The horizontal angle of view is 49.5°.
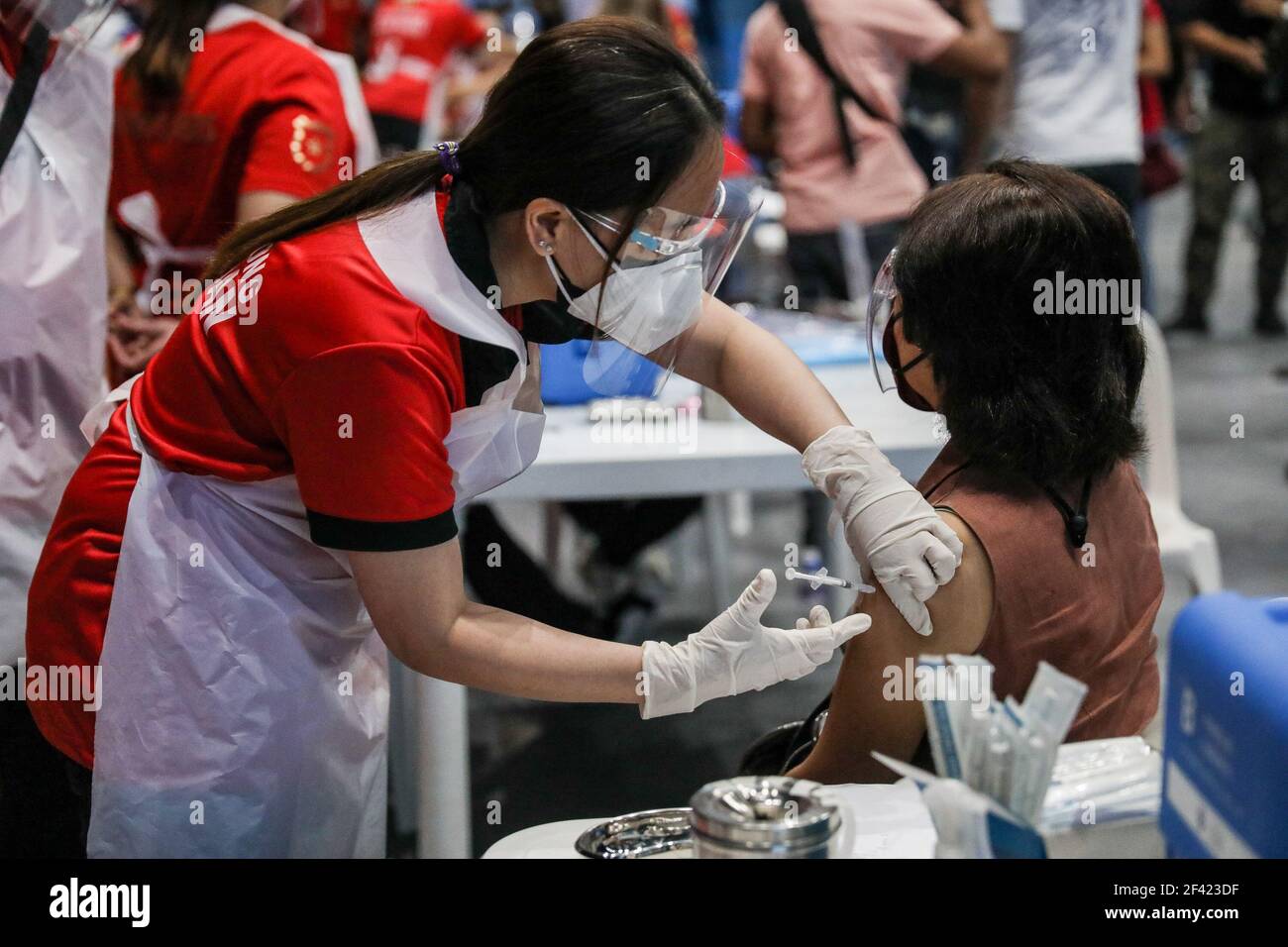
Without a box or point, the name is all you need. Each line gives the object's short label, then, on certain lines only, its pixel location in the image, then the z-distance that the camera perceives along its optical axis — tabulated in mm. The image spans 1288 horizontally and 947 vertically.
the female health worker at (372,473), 1158
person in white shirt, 3475
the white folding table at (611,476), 2188
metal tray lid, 889
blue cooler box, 796
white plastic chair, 2559
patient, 1302
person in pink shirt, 3447
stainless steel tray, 1050
